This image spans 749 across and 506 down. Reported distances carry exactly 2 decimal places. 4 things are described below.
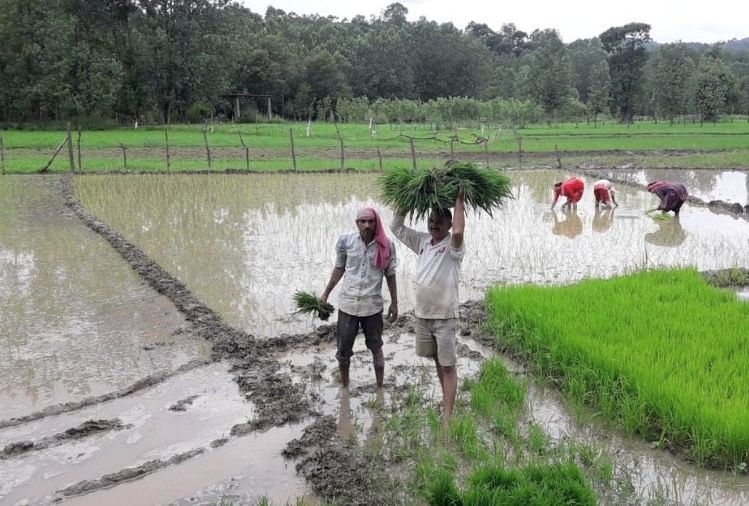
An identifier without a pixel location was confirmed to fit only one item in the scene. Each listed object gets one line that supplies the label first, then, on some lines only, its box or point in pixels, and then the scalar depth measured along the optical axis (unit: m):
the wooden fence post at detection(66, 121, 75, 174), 18.10
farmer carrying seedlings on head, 4.30
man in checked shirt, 4.67
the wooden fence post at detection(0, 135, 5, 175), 18.38
